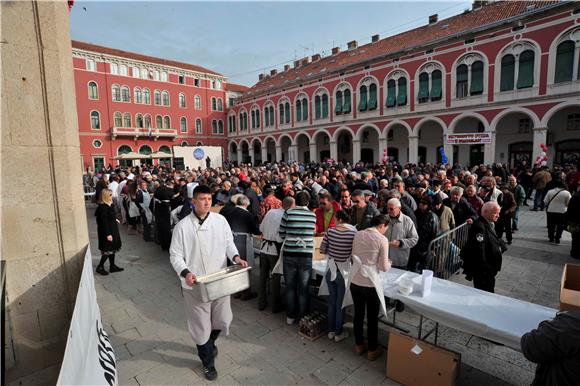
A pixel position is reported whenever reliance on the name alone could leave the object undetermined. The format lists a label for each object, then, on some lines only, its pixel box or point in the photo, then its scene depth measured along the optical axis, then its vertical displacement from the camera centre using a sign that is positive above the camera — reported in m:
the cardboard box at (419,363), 2.96 -2.02
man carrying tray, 3.30 -0.97
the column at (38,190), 2.87 -0.20
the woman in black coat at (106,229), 6.29 -1.26
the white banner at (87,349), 1.84 -1.30
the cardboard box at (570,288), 2.91 -1.35
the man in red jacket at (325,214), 5.58 -0.95
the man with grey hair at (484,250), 4.00 -1.17
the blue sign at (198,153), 21.33 +0.90
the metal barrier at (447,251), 5.28 -1.65
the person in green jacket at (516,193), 8.87 -1.00
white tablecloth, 2.79 -1.50
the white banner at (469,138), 17.34 +1.33
